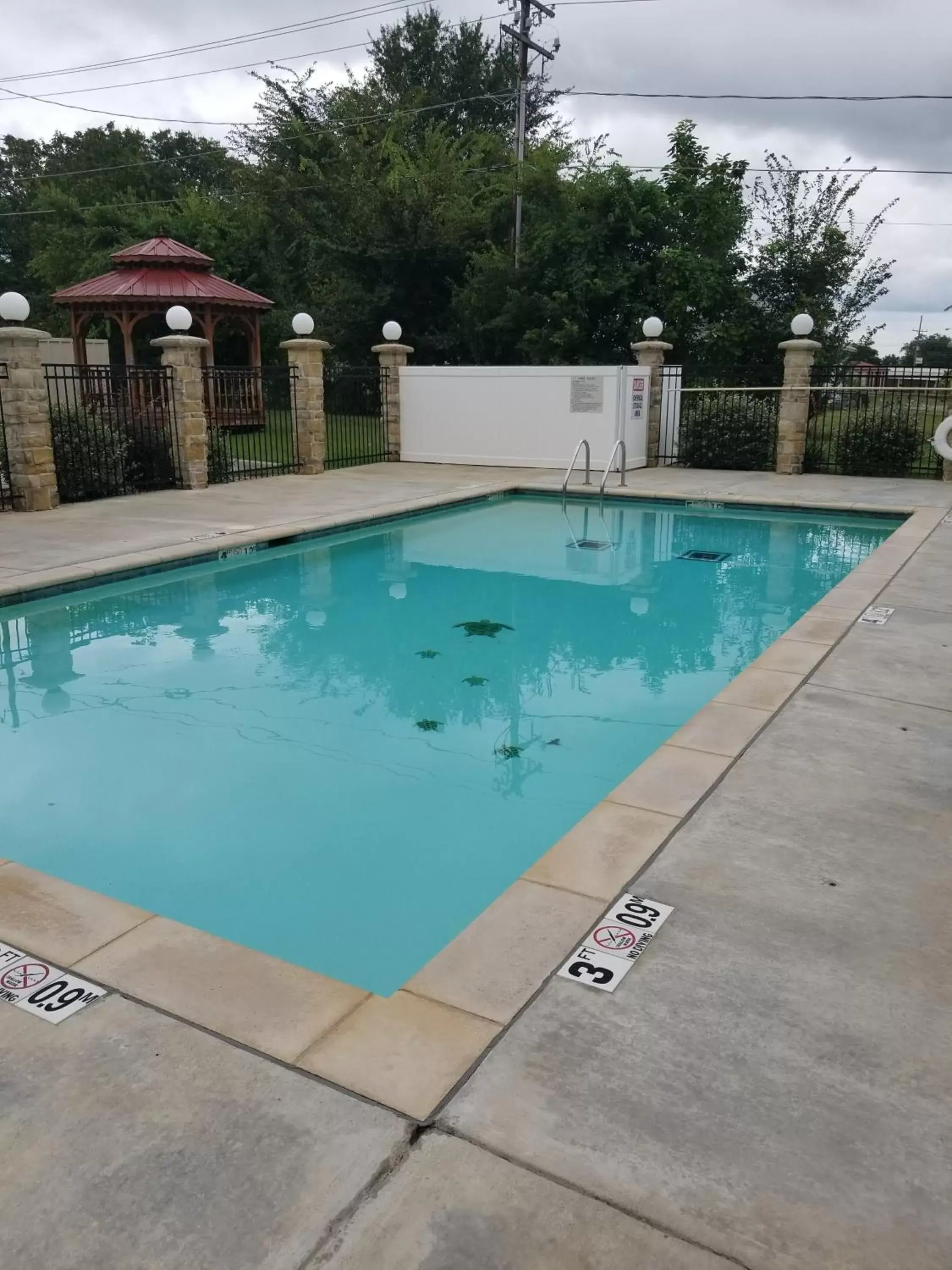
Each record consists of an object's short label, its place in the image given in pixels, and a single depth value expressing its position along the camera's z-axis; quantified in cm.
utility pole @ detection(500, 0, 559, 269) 2016
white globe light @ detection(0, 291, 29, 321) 1032
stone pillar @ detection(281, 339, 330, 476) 1428
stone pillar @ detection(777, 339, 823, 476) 1432
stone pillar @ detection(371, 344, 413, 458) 1652
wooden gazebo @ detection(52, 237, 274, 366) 1858
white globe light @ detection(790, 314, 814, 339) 1408
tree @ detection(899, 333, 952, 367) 3019
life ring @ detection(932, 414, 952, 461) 1155
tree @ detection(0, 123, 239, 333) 2802
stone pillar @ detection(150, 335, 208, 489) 1228
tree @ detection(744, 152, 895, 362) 1809
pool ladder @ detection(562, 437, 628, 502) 1258
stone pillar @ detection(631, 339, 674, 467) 1548
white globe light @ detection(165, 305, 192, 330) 1235
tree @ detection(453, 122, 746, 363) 1795
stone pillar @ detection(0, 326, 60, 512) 1049
